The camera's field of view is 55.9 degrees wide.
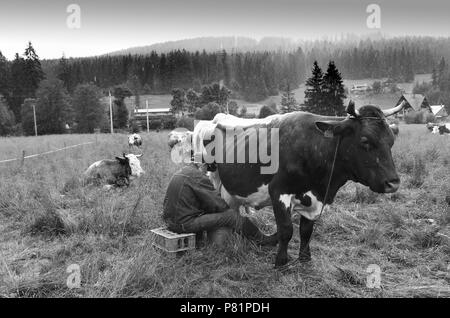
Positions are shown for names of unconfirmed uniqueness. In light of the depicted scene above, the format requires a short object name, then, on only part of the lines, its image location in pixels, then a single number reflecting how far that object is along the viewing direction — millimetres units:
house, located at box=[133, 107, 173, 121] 48044
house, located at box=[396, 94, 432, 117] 30472
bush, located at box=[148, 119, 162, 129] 43166
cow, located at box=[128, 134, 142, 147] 19859
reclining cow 10148
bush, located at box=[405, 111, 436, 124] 33425
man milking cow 5223
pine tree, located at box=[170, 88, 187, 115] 45469
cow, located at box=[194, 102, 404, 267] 4215
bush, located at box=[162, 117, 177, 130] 40325
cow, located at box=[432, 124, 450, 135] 25688
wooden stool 4922
